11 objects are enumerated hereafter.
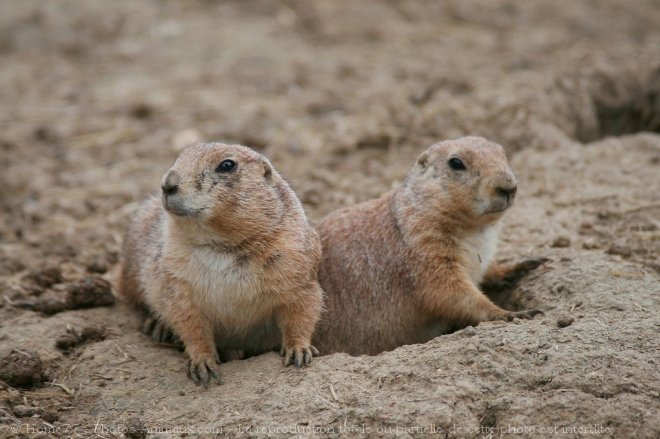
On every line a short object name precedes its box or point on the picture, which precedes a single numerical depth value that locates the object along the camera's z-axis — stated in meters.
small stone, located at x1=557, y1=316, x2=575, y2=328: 9.55
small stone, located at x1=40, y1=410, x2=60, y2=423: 9.20
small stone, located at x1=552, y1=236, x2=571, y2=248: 12.31
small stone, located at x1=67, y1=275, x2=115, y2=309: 11.91
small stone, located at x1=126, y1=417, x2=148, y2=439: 8.86
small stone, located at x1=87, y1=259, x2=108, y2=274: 13.80
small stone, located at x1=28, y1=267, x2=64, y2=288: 12.72
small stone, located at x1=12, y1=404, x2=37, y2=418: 9.21
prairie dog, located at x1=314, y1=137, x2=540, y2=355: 10.78
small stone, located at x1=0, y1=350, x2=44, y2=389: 9.83
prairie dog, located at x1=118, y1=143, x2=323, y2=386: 9.91
